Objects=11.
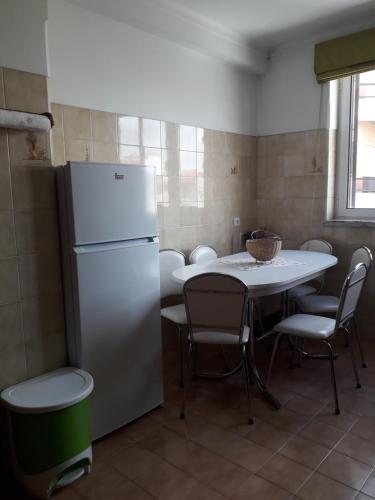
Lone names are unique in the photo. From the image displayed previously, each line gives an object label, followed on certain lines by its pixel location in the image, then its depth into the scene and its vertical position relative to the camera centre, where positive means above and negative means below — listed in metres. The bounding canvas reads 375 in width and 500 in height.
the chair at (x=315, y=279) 3.29 -0.74
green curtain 3.17 +1.09
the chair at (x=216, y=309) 2.11 -0.63
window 3.46 +0.38
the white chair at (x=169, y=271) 2.96 -0.57
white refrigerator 1.93 -0.46
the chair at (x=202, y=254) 3.19 -0.50
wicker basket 2.82 -0.39
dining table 2.31 -0.51
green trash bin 1.71 -1.02
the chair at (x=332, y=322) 2.28 -0.81
